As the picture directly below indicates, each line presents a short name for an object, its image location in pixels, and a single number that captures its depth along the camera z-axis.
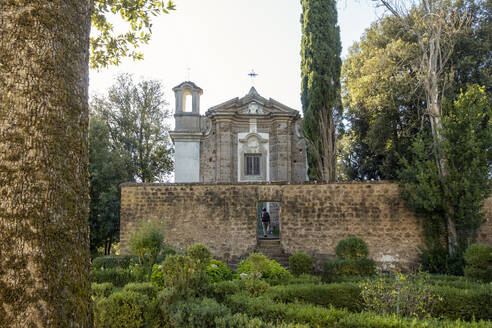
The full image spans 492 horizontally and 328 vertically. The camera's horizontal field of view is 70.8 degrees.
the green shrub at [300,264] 10.47
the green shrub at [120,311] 5.74
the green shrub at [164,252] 10.44
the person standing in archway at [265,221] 16.25
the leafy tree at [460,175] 10.61
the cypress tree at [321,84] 15.59
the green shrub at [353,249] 10.16
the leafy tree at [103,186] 18.14
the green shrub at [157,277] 7.55
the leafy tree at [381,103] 15.18
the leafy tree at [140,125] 25.88
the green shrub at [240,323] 3.91
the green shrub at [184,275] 5.91
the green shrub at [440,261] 10.34
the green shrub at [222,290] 6.22
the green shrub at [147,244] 8.84
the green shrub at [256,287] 6.30
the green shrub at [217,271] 7.89
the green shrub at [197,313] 4.69
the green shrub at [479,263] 8.59
